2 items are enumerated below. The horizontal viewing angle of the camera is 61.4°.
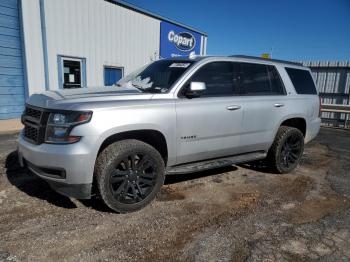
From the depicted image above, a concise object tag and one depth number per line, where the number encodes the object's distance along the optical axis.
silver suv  3.10
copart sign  14.64
